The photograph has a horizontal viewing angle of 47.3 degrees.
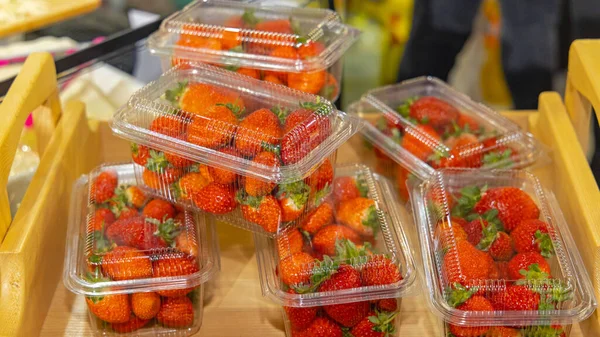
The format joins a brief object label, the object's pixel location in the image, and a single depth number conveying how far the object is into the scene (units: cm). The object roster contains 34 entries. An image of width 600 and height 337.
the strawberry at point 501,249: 122
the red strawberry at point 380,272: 117
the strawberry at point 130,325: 122
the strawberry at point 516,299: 112
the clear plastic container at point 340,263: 115
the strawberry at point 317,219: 128
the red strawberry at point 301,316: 117
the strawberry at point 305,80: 148
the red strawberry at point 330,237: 124
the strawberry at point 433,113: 158
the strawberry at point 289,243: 123
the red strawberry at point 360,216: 129
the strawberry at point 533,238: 122
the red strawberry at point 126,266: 118
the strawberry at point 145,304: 118
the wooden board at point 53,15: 181
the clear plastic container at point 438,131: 149
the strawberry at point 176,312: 122
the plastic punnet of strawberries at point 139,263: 118
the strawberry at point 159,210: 131
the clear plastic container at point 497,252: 112
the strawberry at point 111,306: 117
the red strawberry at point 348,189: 136
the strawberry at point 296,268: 117
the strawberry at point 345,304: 115
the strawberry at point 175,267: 120
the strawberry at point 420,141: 150
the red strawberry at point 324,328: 117
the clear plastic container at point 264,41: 148
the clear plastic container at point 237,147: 120
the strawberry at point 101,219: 128
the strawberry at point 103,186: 136
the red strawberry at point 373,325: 117
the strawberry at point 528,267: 115
